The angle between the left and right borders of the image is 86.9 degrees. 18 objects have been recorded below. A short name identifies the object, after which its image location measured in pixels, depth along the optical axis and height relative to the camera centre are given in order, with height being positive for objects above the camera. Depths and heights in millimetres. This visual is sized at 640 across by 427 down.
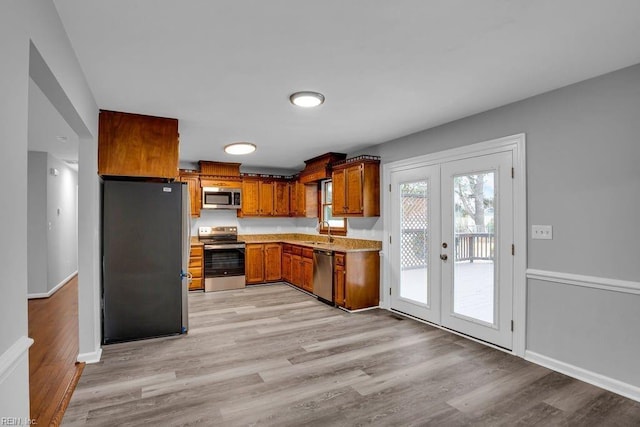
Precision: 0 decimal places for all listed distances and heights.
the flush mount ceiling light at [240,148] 5089 +1010
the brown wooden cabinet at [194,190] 6473 +437
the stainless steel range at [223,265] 6299 -998
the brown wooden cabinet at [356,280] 4902 -990
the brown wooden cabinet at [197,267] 6234 -1013
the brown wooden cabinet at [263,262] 6789 -1021
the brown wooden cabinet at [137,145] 3453 +709
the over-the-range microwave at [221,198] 6604 +297
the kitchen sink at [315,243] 6335 -589
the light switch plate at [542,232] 3084 -173
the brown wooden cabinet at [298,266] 6113 -1028
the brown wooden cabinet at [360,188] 5027 +378
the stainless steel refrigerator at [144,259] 3570 -512
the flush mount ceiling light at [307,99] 3077 +1063
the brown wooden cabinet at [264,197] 7078 +340
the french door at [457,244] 3482 -375
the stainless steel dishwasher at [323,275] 5230 -995
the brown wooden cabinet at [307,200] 6957 +266
